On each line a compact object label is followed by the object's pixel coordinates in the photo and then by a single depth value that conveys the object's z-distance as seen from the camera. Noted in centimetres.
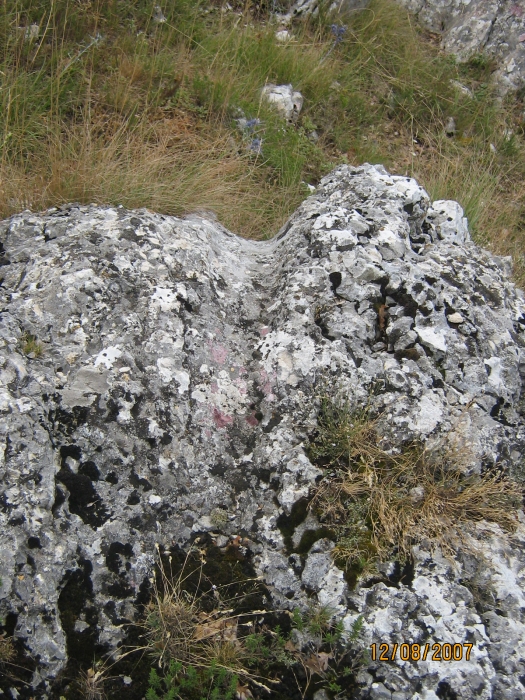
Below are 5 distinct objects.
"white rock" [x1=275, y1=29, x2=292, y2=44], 508
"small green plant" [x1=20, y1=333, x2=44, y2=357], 222
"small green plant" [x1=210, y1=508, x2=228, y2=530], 216
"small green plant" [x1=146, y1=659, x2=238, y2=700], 174
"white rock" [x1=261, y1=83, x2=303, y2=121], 475
